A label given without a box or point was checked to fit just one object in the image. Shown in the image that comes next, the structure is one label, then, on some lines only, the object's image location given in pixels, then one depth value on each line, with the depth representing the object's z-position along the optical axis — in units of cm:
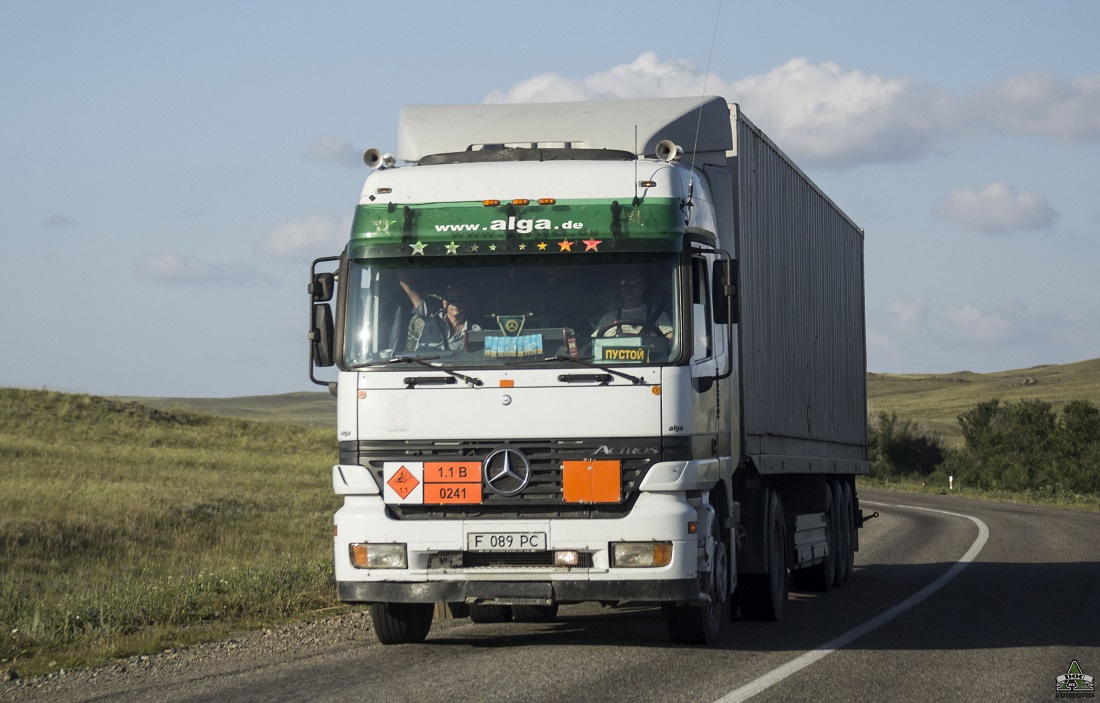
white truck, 1723
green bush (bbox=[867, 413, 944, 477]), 12925
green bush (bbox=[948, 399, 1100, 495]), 10475
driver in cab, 1759
